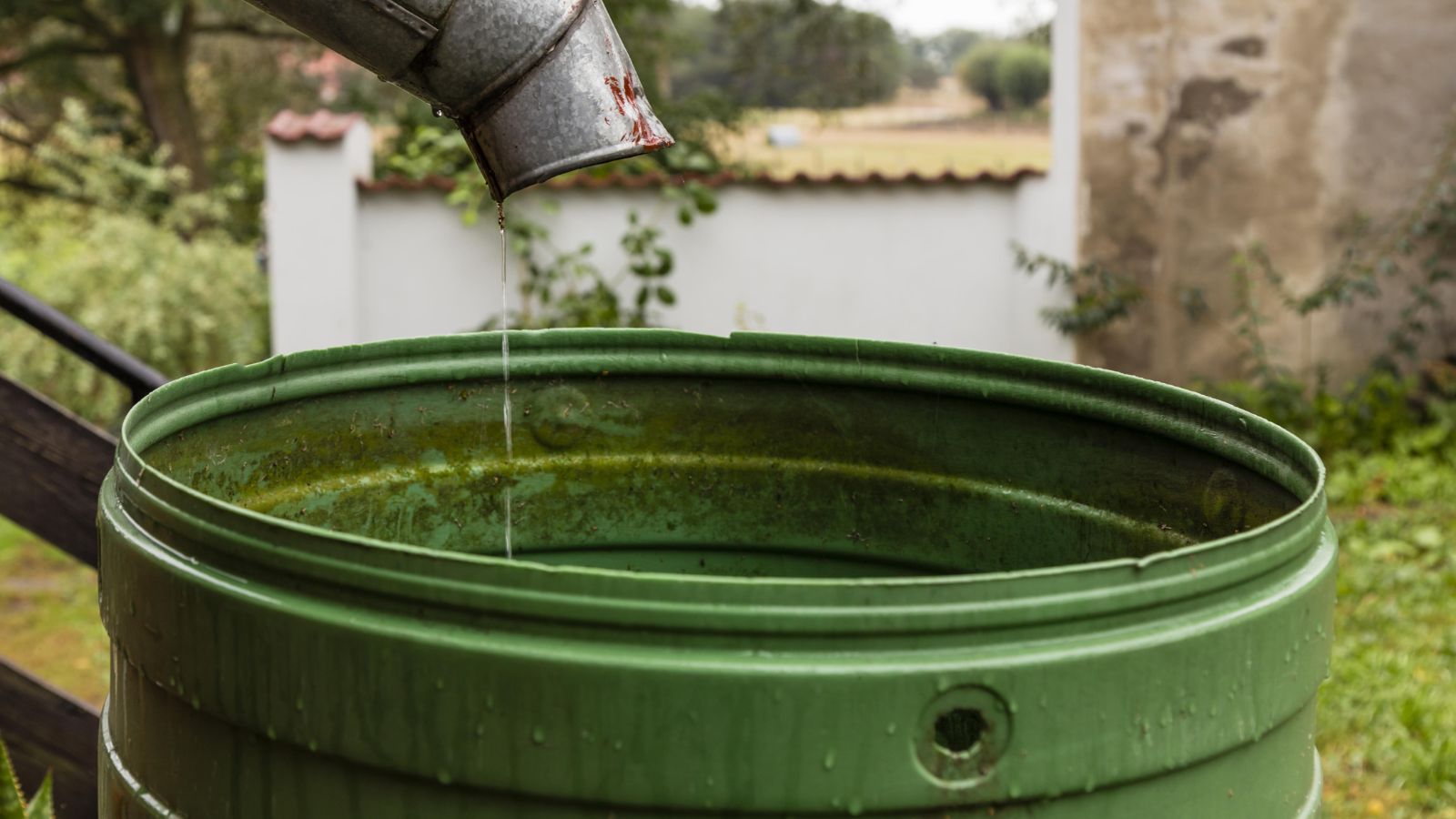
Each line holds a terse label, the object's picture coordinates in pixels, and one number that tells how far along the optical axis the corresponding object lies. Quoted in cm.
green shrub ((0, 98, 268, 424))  640
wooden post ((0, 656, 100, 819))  232
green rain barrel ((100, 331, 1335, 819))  88
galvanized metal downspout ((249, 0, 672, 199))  125
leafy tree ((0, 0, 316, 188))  930
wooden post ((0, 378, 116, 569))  219
